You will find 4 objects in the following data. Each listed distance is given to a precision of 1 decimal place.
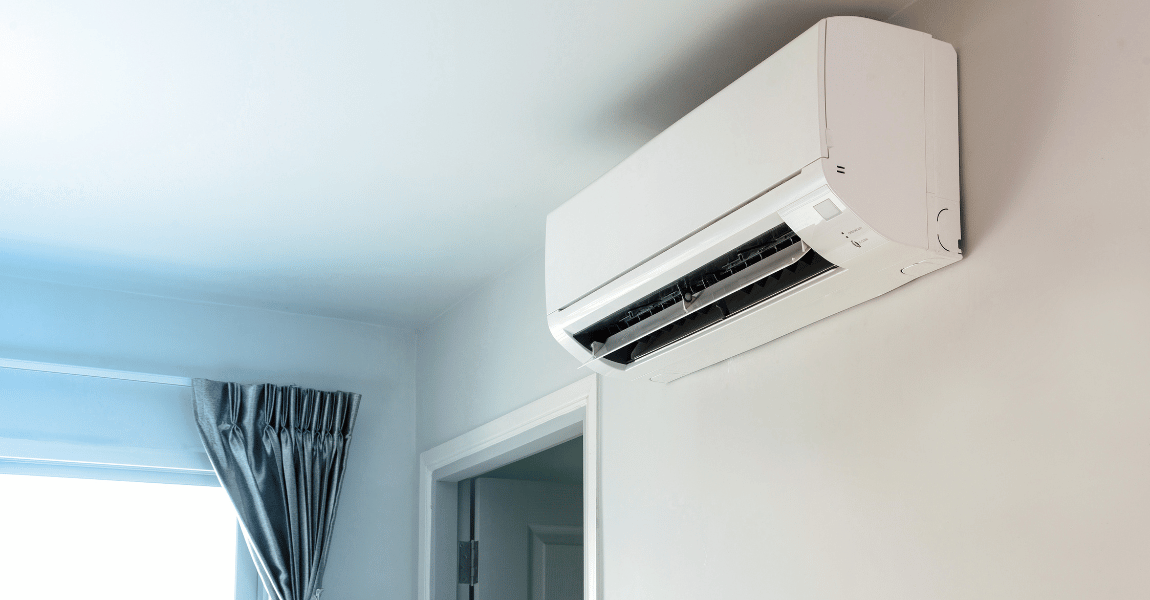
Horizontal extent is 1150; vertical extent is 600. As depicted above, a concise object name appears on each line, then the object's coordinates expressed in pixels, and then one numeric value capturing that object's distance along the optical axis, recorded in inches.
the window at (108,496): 107.9
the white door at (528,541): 128.1
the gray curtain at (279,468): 116.0
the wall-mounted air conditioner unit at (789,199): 57.1
